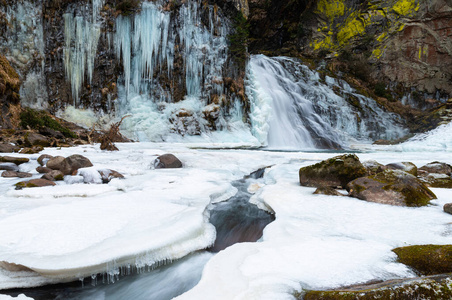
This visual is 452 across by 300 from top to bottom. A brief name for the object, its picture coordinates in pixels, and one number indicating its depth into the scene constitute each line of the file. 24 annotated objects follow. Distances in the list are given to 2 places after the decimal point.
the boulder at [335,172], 3.86
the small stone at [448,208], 2.52
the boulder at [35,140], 6.38
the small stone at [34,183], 3.17
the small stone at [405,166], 4.25
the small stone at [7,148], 5.23
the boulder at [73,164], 4.02
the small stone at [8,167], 4.18
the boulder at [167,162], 5.35
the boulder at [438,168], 4.89
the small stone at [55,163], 4.12
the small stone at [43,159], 4.47
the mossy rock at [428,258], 1.33
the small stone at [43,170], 4.02
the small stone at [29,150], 5.36
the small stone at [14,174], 3.81
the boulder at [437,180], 3.93
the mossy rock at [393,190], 2.90
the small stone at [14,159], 4.36
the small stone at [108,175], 3.88
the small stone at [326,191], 3.43
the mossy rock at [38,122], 8.48
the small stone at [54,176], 3.70
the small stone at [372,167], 4.14
